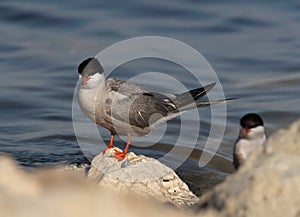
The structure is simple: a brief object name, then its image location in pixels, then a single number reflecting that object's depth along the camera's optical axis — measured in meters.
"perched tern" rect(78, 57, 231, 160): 14.83
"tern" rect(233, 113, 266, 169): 10.73
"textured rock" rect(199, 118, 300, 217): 6.51
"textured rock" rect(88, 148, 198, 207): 12.17
